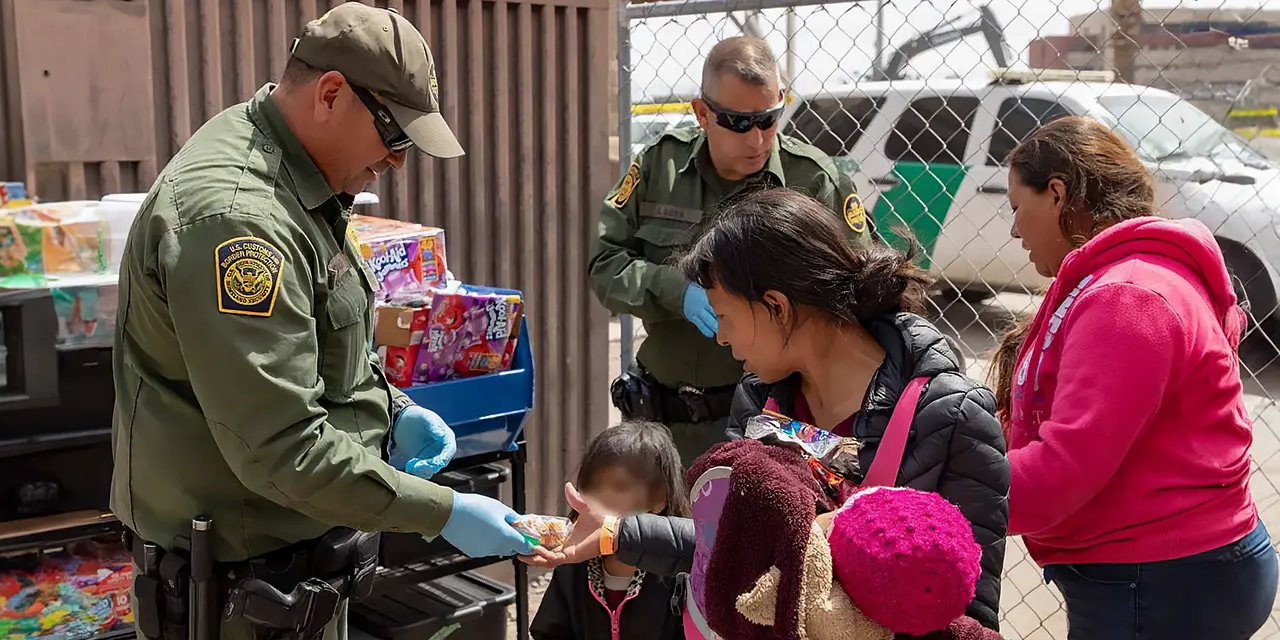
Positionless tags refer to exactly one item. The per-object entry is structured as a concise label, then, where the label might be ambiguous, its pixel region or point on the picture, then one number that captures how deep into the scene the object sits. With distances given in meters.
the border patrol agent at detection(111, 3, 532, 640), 2.07
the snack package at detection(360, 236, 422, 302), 3.25
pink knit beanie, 1.46
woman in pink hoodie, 2.13
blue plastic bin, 3.31
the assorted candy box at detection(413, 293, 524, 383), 3.29
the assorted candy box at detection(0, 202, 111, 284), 2.83
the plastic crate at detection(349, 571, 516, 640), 3.39
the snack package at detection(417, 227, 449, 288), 3.40
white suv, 7.16
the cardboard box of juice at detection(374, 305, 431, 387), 3.17
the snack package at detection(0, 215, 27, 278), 2.82
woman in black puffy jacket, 1.87
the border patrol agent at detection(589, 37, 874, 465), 3.49
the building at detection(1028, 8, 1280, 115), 14.29
